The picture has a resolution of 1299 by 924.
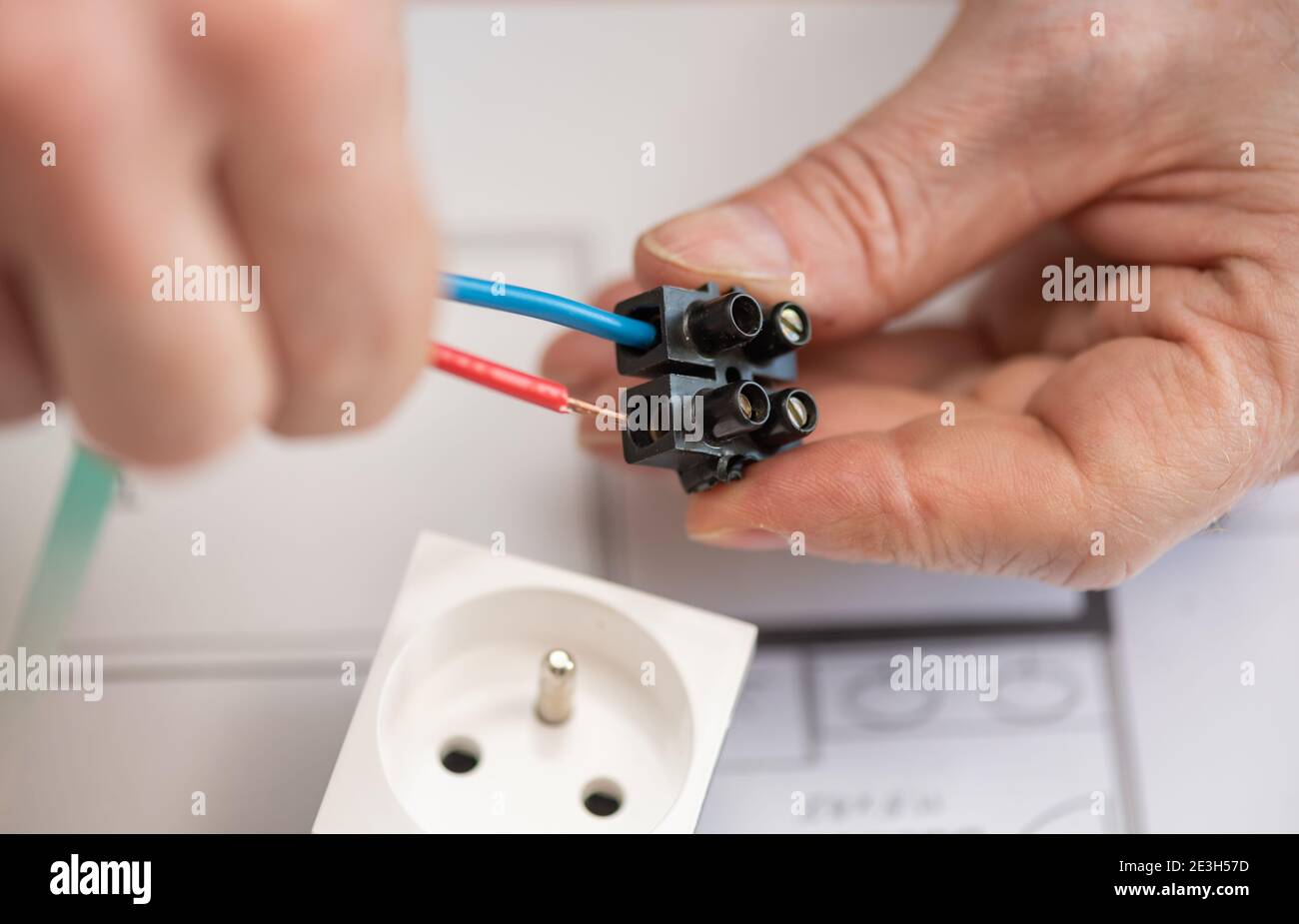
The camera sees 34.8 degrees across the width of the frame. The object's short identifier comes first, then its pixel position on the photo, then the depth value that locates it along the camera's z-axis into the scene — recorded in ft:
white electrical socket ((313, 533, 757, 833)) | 0.84
